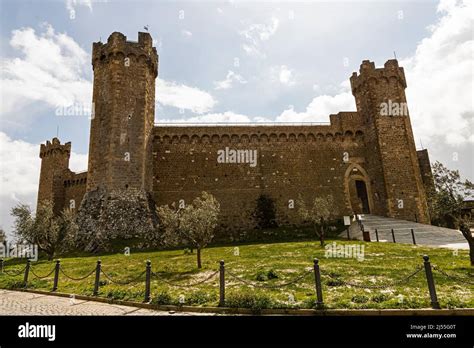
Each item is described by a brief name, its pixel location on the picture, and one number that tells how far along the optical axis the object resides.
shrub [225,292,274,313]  6.91
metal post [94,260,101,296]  9.23
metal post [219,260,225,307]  7.32
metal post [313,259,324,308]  6.74
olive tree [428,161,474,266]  11.92
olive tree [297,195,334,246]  17.86
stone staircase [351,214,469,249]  17.17
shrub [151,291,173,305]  7.70
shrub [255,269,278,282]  9.38
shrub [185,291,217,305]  7.60
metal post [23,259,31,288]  11.67
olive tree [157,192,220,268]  13.03
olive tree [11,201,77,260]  17.78
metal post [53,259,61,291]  10.41
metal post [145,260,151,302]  8.13
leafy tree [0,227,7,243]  27.09
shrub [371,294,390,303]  7.02
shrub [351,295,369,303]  6.98
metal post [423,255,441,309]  6.51
